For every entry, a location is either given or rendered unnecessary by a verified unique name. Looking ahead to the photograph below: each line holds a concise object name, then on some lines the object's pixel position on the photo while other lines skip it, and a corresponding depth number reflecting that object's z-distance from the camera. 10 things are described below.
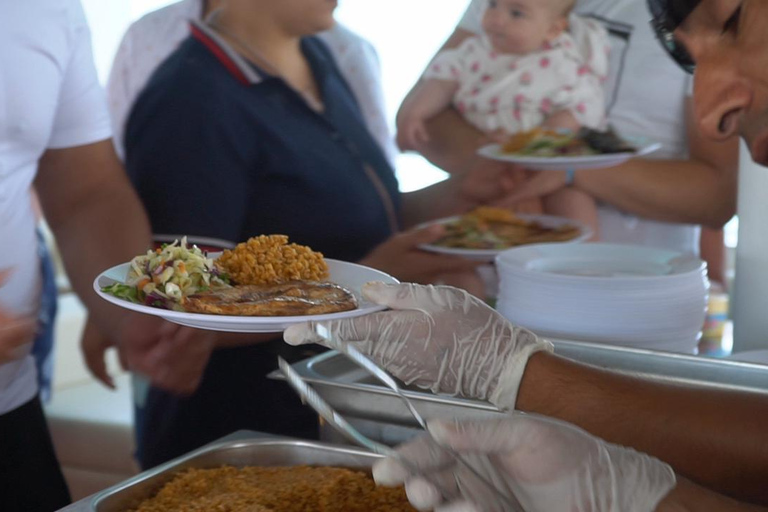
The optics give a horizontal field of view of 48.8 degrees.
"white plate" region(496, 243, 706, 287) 1.27
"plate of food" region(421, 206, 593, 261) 1.67
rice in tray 0.85
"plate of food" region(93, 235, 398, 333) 0.79
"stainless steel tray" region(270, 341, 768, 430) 0.93
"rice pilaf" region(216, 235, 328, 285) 0.92
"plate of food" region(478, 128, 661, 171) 1.69
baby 2.06
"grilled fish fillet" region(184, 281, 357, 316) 0.80
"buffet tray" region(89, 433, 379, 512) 0.92
